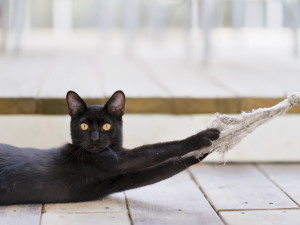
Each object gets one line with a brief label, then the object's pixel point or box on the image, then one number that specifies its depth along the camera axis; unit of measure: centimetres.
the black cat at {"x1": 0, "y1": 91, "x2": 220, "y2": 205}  158
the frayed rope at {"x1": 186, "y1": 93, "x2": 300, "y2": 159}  157
